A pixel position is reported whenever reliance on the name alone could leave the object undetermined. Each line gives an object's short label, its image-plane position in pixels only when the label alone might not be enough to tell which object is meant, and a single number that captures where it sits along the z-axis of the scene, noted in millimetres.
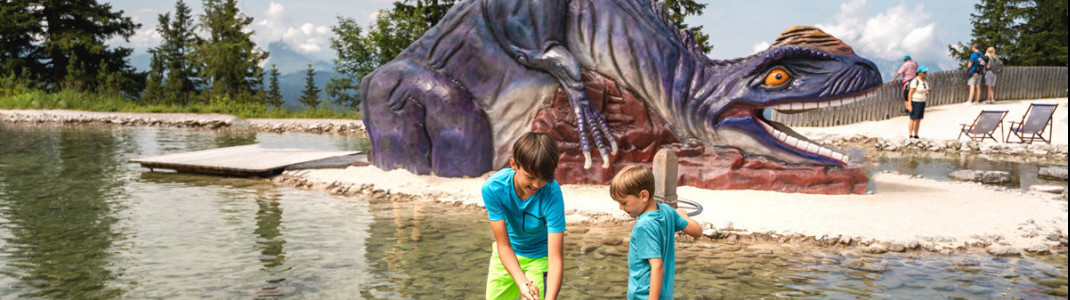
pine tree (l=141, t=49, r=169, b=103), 27938
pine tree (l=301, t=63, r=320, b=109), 36300
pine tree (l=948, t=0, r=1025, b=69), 26594
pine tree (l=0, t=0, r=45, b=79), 29891
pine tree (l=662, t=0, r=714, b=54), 21212
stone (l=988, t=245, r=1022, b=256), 5868
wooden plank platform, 10023
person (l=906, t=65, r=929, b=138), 13180
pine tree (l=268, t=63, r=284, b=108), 33150
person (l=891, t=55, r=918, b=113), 16438
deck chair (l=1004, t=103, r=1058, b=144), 13602
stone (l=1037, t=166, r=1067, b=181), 10312
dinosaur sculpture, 7961
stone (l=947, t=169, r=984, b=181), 9875
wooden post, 5827
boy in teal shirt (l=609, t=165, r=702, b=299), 2816
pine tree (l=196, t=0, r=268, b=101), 30458
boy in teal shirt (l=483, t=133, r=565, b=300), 2697
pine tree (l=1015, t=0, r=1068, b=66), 25734
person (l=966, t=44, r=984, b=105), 17844
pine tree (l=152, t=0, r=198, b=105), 34188
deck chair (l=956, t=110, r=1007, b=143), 13727
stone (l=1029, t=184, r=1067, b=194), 8891
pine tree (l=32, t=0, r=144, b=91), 30500
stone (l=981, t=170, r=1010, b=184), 9812
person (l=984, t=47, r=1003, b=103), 17938
